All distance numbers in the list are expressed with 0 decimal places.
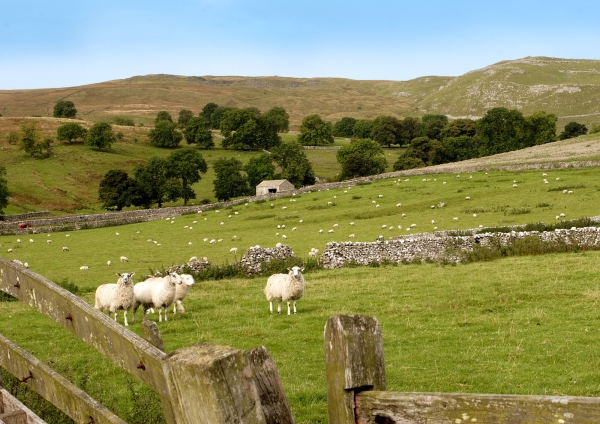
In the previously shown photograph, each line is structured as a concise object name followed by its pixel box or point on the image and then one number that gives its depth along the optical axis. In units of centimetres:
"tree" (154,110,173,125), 18250
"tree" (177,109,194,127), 18262
